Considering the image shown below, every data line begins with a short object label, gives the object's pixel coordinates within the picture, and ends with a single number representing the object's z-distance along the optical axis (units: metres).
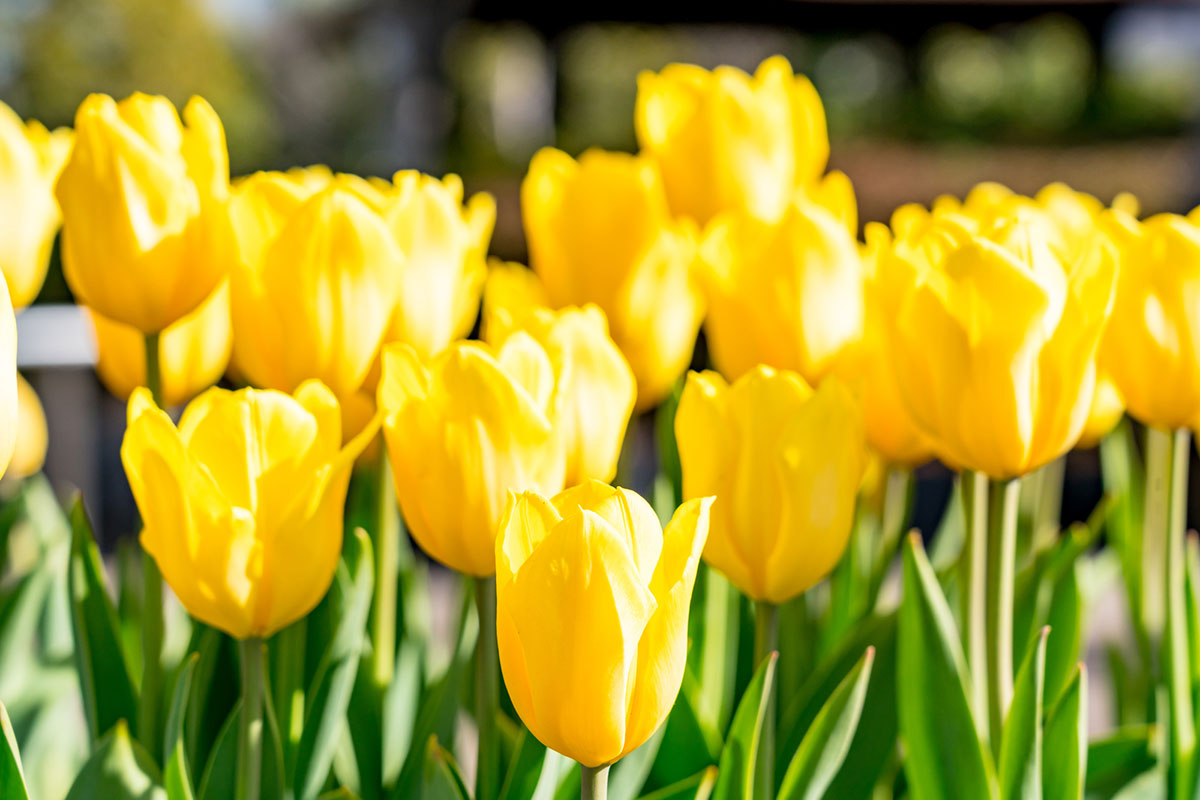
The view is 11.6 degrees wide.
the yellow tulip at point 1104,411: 1.68
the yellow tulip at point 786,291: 1.60
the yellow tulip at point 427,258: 1.60
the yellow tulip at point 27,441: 1.76
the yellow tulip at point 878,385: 1.59
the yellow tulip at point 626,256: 1.67
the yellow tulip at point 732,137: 1.70
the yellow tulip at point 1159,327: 1.57
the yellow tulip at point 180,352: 1.66
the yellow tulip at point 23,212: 1.59
